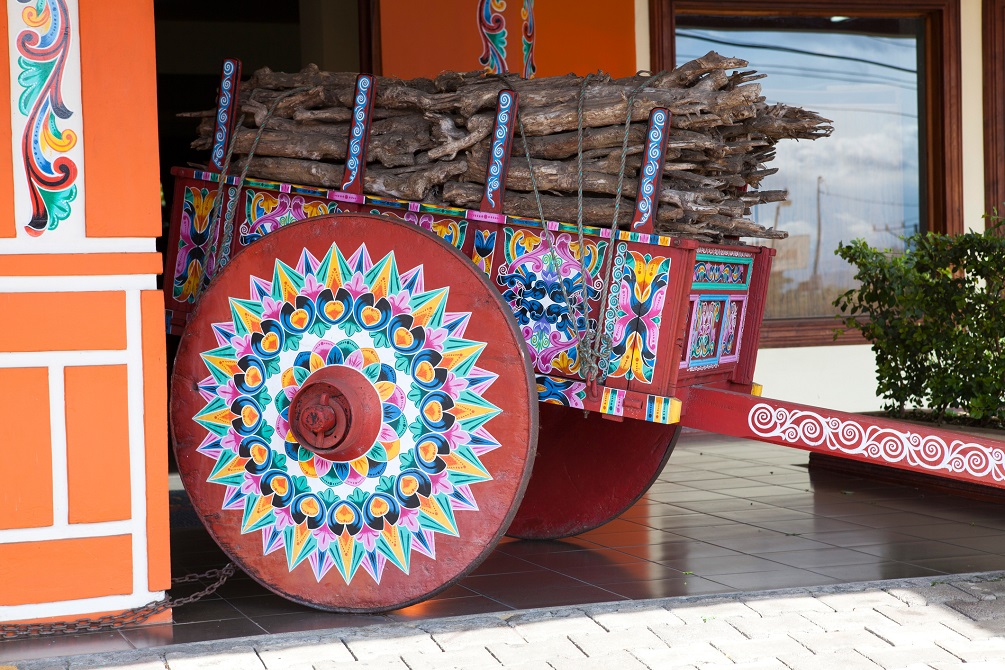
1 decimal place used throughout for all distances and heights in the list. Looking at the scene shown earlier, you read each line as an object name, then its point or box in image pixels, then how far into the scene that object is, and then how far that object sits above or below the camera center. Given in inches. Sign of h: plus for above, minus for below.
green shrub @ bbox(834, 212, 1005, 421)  228.4 -3.4
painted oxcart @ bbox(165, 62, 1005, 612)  130.6 -7.4
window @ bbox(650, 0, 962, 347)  283.6 +41.4
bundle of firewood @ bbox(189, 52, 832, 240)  134.8 +21.4
